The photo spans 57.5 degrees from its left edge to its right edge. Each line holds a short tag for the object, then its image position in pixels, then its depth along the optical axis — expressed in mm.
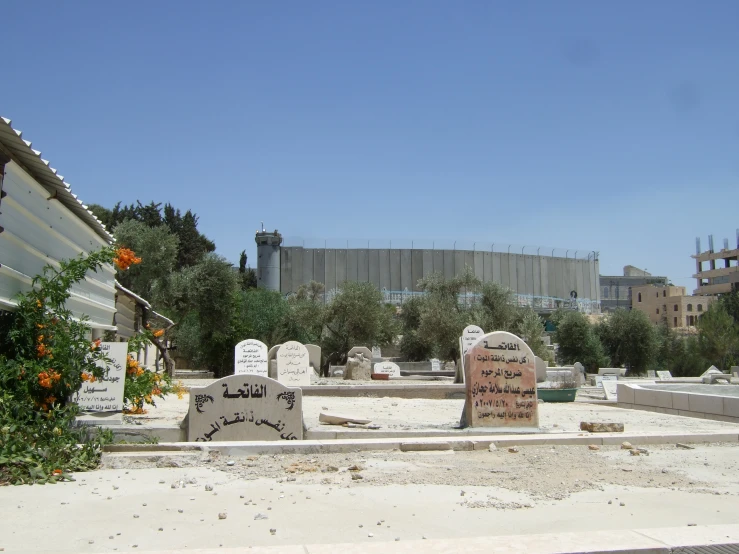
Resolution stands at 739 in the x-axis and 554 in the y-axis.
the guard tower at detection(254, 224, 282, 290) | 69188
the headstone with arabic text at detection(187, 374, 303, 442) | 9445
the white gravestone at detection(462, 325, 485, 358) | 21920
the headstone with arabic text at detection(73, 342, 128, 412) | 10375
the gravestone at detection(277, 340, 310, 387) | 22922
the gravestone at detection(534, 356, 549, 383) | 24359
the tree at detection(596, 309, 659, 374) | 44625
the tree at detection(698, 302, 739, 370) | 43969
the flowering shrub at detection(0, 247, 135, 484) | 7203
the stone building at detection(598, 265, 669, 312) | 119312
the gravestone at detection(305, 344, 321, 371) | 29234
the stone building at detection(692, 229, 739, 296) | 94438
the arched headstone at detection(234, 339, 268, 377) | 21500
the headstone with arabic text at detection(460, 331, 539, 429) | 10648
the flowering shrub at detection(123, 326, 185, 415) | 10414
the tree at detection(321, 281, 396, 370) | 37312
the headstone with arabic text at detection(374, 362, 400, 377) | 28734
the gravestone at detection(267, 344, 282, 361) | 24906
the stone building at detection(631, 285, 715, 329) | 90500
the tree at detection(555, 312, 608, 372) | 42688
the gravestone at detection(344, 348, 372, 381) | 25812
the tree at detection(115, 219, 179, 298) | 32438
